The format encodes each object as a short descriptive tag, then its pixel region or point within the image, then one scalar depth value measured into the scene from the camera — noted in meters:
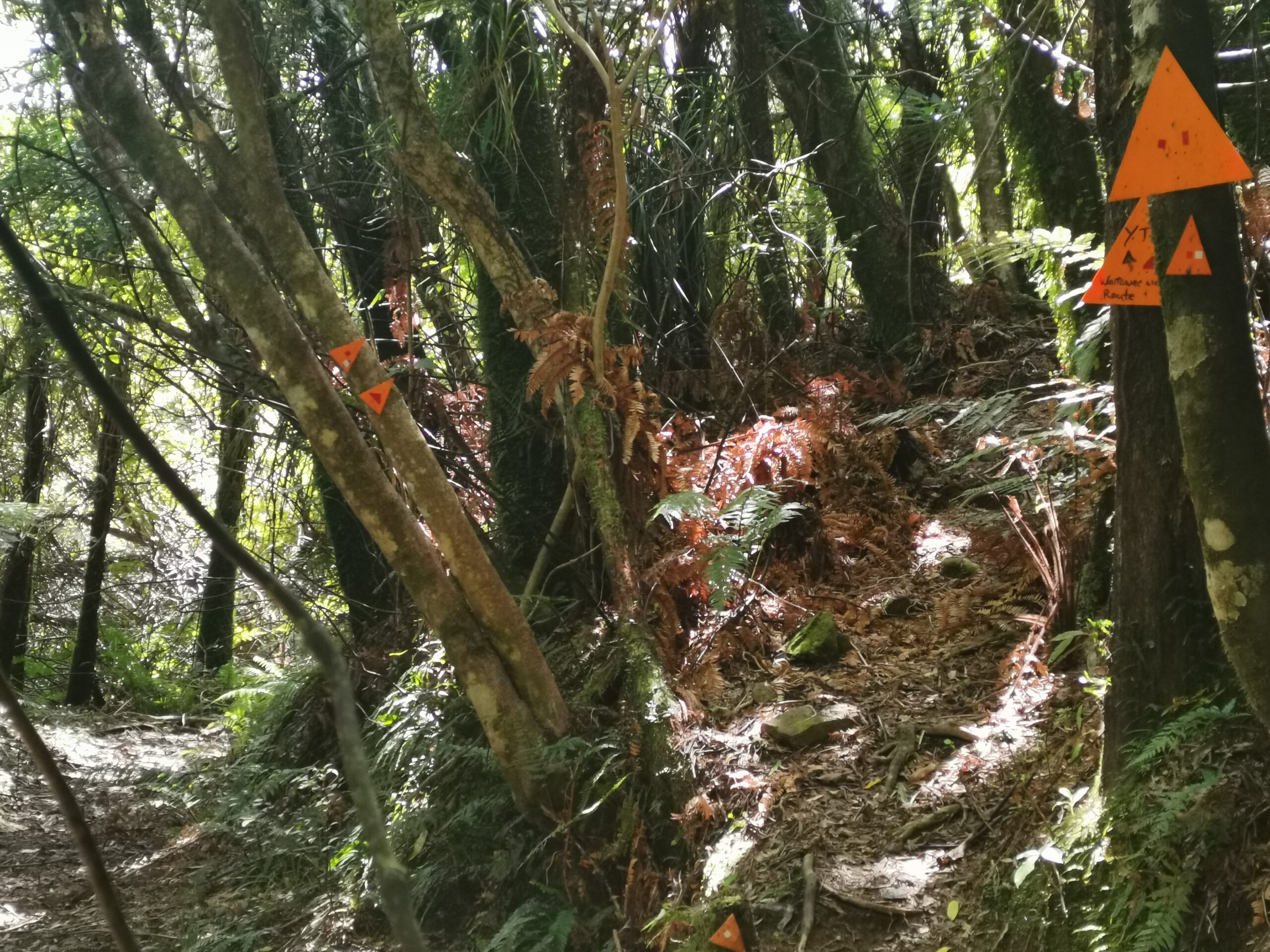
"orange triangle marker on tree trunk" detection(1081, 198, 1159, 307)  2.58
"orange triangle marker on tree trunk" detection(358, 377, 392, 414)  3.99
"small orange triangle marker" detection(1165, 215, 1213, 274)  2.20
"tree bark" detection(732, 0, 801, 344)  6.80
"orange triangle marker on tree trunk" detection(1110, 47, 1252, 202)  2.16
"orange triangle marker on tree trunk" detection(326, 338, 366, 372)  3.95
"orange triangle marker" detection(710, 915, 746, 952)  3.28
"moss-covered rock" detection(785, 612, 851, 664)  4.66
